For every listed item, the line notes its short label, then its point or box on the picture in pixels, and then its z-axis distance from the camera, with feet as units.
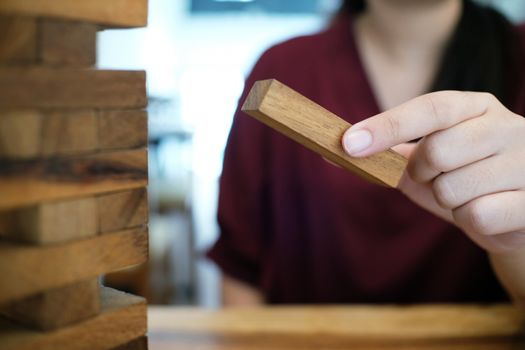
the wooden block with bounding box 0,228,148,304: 1.03
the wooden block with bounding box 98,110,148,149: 1.13
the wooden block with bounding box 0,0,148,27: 1.00
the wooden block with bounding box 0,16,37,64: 1.00
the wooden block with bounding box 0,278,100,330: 1.12
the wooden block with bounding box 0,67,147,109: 0.98
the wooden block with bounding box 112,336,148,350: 1.26
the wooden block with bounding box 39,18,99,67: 1.04
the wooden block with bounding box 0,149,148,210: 0.99
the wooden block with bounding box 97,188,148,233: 1.17
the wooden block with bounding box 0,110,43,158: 0.99
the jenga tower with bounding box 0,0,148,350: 1.00
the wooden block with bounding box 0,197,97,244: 1.06
